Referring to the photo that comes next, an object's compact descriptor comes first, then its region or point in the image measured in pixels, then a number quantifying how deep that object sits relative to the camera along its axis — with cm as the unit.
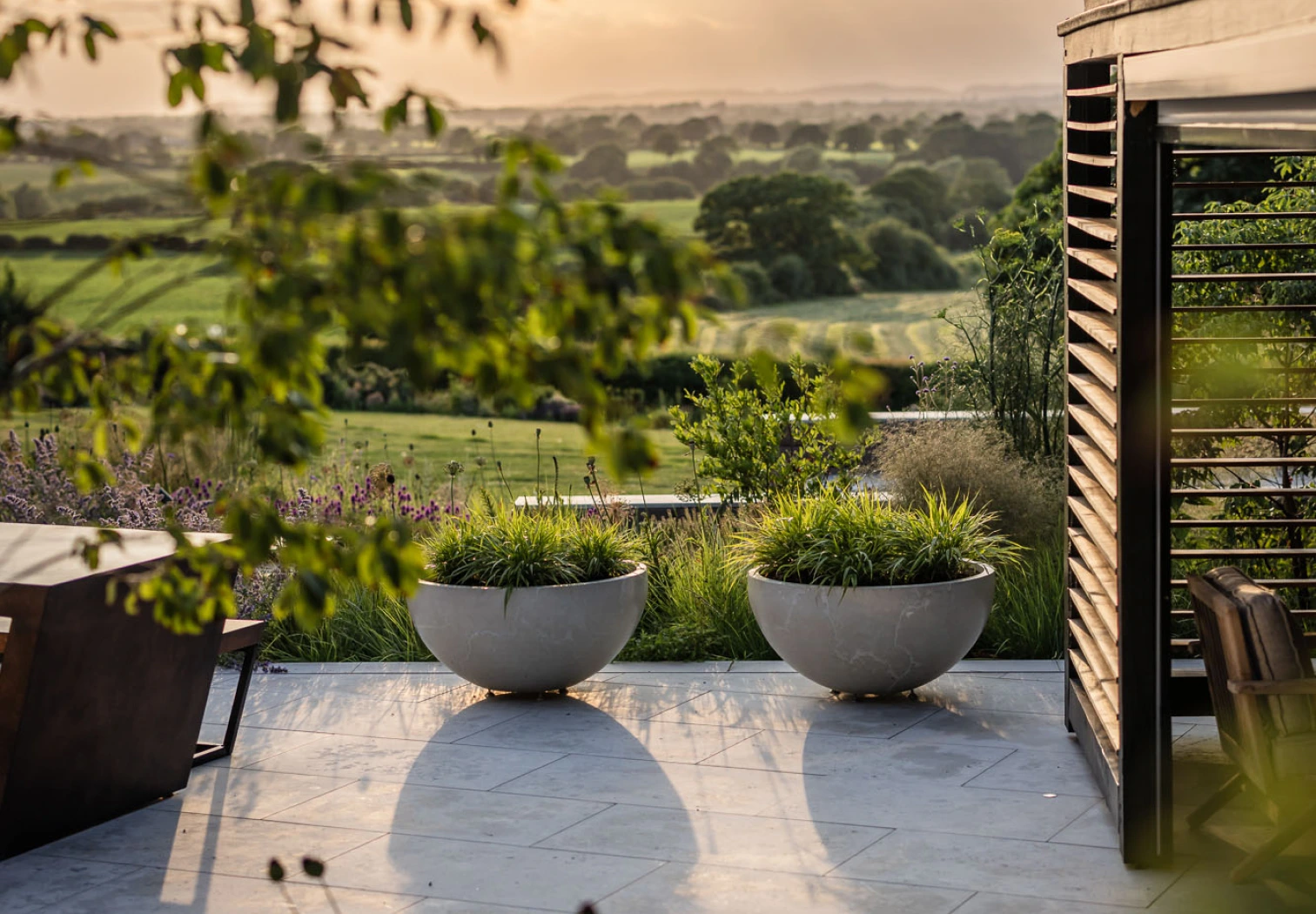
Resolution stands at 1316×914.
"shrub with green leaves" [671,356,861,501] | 819
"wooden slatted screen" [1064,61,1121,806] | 482
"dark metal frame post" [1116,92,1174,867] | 429
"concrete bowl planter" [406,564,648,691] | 638
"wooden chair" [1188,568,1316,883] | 422
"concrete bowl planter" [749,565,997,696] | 612
